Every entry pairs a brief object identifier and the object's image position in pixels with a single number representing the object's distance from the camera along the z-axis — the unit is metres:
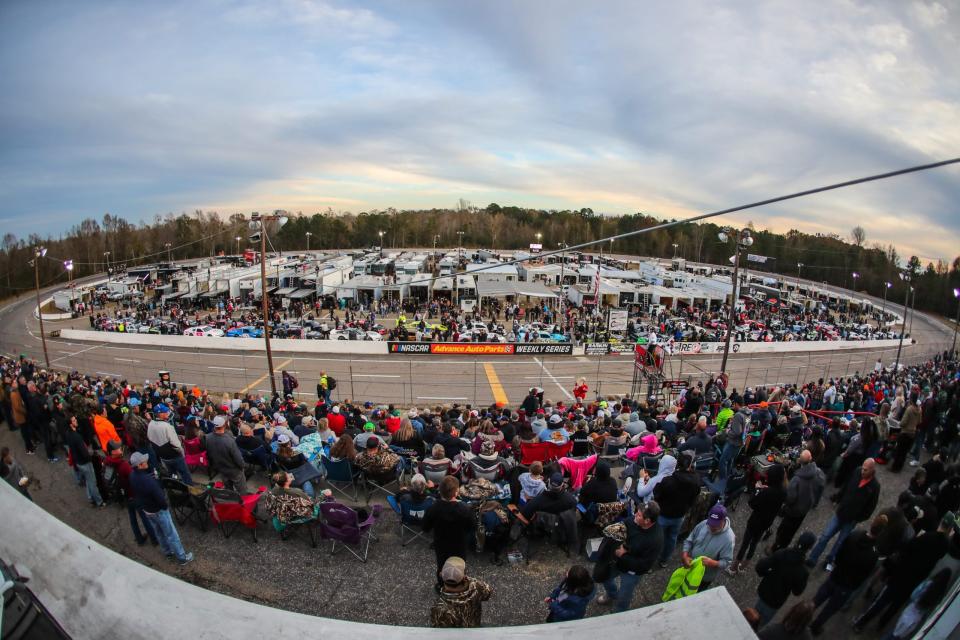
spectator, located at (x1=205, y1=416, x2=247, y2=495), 6.00
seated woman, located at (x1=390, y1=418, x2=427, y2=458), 7.41
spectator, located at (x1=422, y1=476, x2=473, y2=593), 4.25
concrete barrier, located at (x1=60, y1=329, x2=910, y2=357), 26.39
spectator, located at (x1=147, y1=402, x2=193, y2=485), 6.28
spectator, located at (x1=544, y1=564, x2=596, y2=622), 3.60
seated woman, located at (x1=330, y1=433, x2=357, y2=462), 6.39
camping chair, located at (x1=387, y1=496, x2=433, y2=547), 5.35
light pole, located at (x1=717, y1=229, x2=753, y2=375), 16.20
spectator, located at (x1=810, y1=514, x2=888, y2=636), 4.09
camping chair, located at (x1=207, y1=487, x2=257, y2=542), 5.43
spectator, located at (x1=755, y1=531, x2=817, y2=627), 3.76
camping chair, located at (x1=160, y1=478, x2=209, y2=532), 5.58
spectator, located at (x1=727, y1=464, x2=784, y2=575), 4.96
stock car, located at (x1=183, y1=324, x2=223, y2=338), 28.23
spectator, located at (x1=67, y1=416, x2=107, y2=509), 5.87
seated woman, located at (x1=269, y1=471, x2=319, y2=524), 5.28
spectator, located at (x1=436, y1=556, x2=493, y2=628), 3.17
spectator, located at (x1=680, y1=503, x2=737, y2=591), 4.16
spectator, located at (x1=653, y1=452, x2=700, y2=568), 4.93
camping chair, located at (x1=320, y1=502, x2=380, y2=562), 5.05
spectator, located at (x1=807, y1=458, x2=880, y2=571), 4.93
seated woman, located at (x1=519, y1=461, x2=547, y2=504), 5.40
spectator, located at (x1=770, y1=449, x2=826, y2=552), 5.06
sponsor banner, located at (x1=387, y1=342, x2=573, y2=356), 26.25
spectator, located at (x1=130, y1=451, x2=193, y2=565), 4.81
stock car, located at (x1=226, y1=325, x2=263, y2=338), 28.47
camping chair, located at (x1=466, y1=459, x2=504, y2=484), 6.07
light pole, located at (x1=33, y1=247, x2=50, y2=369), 26.97
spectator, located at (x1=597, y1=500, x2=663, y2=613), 4.16
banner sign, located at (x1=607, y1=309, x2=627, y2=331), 32.50
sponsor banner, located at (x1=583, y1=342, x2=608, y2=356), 27.13
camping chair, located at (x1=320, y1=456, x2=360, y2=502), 6.47
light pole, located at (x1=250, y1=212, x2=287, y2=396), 15.58
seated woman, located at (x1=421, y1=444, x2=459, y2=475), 6.13
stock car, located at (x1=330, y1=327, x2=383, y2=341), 27.94
